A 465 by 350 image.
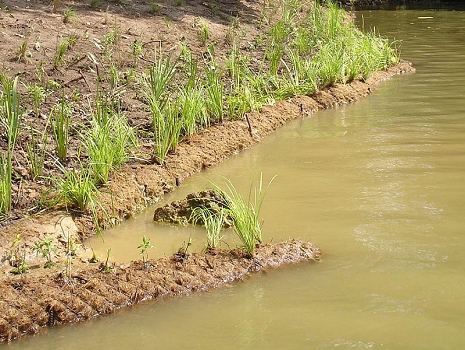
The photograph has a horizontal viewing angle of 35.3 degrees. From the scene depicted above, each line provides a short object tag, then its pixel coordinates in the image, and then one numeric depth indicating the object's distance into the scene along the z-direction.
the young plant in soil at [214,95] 7.15
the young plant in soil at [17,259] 4.33
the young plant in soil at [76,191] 5.05
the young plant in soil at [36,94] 6.04
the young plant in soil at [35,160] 5.44
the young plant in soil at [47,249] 4.38
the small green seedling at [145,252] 4.36
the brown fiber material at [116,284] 3.89
